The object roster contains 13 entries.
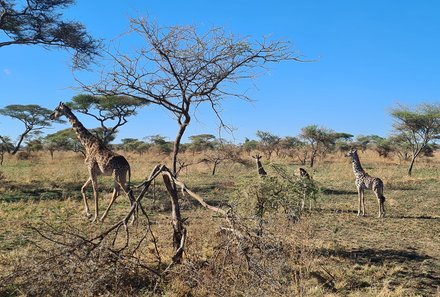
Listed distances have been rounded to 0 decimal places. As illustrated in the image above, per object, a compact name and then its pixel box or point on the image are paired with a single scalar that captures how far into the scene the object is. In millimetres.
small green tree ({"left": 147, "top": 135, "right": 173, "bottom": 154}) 38316
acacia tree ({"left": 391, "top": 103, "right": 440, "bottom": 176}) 22484
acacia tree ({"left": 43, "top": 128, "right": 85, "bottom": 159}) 30000
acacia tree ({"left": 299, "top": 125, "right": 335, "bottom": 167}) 29545
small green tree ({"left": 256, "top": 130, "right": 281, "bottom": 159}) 35322
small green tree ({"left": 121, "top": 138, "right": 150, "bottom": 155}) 42812
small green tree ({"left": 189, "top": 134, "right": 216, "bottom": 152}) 39219
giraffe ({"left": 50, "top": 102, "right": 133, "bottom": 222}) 8414
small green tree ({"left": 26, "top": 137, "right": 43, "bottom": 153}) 37375
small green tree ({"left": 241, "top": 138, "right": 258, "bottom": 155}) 37962
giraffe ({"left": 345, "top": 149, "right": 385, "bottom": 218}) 10266
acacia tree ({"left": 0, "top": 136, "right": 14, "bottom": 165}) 35312
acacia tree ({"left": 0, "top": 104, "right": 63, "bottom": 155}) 28625
